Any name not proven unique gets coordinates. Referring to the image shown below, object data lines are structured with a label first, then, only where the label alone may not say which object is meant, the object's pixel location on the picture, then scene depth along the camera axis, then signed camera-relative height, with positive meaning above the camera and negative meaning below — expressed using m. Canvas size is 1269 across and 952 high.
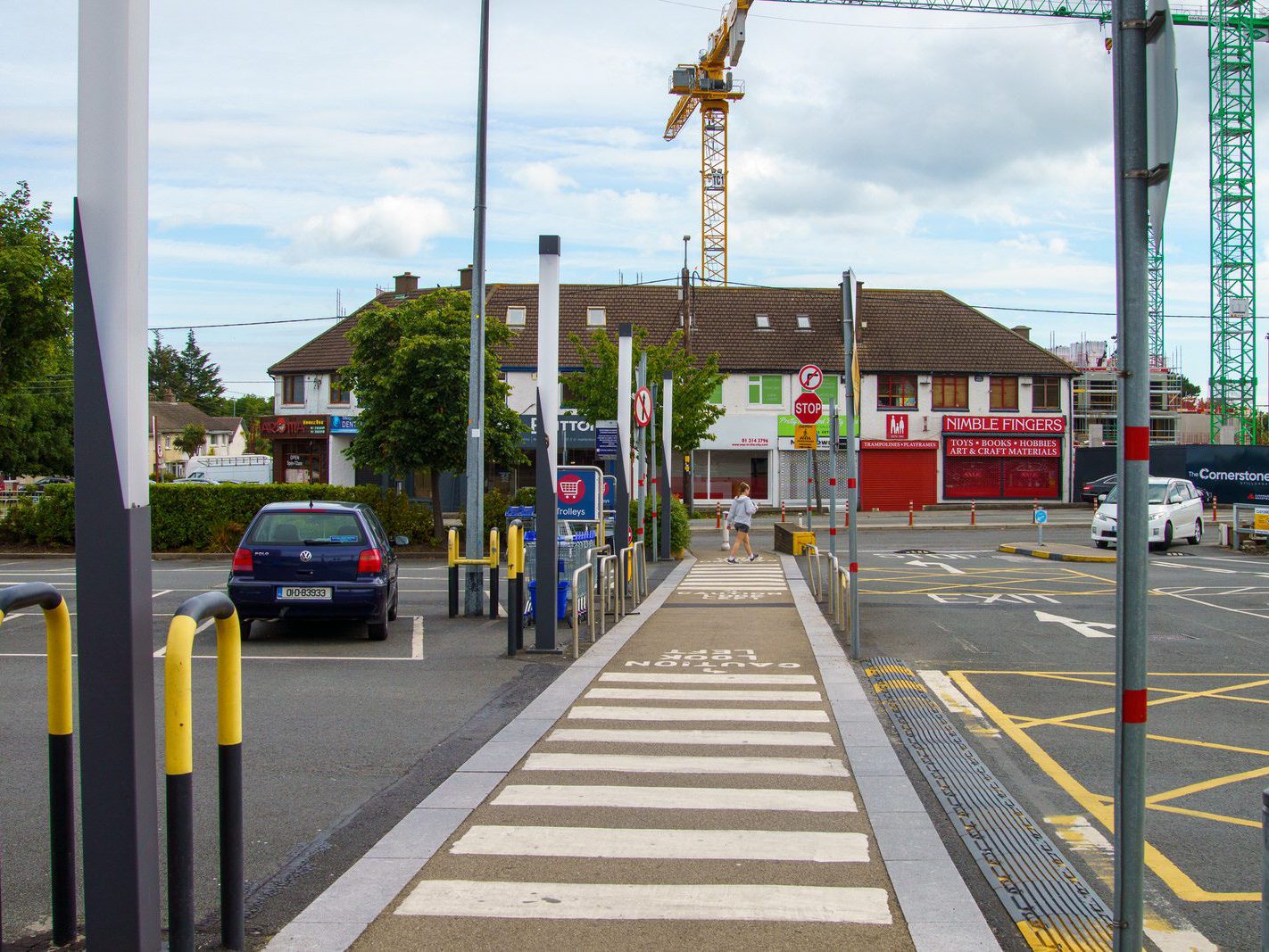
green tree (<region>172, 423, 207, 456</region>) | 87.31 +2.07
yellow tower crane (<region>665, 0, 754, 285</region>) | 71.69 +21.94
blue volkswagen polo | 12.43 -1.03
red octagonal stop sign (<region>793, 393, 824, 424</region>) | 16.47 +0.79
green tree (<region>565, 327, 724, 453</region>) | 37.34 +2.51
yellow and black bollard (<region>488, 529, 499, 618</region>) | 13.92 -1.27
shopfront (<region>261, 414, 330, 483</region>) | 51.88 +0.91
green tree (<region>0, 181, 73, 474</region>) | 27.62 +3.95
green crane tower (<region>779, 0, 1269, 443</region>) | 60.41 +13.72
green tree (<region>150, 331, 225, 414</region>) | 126.38 +9.66
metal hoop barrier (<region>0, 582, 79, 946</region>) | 4.17 -1.04
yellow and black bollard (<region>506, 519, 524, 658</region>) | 11.66 -1.08
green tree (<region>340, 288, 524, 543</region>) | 29.61 +1.89
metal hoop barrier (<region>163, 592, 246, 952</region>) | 3.75 -0.95
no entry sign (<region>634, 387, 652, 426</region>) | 19.30 +0.95
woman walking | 24.64 -0.98
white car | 28.19 -1.15
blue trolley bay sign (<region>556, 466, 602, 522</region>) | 15.43 -0.34
